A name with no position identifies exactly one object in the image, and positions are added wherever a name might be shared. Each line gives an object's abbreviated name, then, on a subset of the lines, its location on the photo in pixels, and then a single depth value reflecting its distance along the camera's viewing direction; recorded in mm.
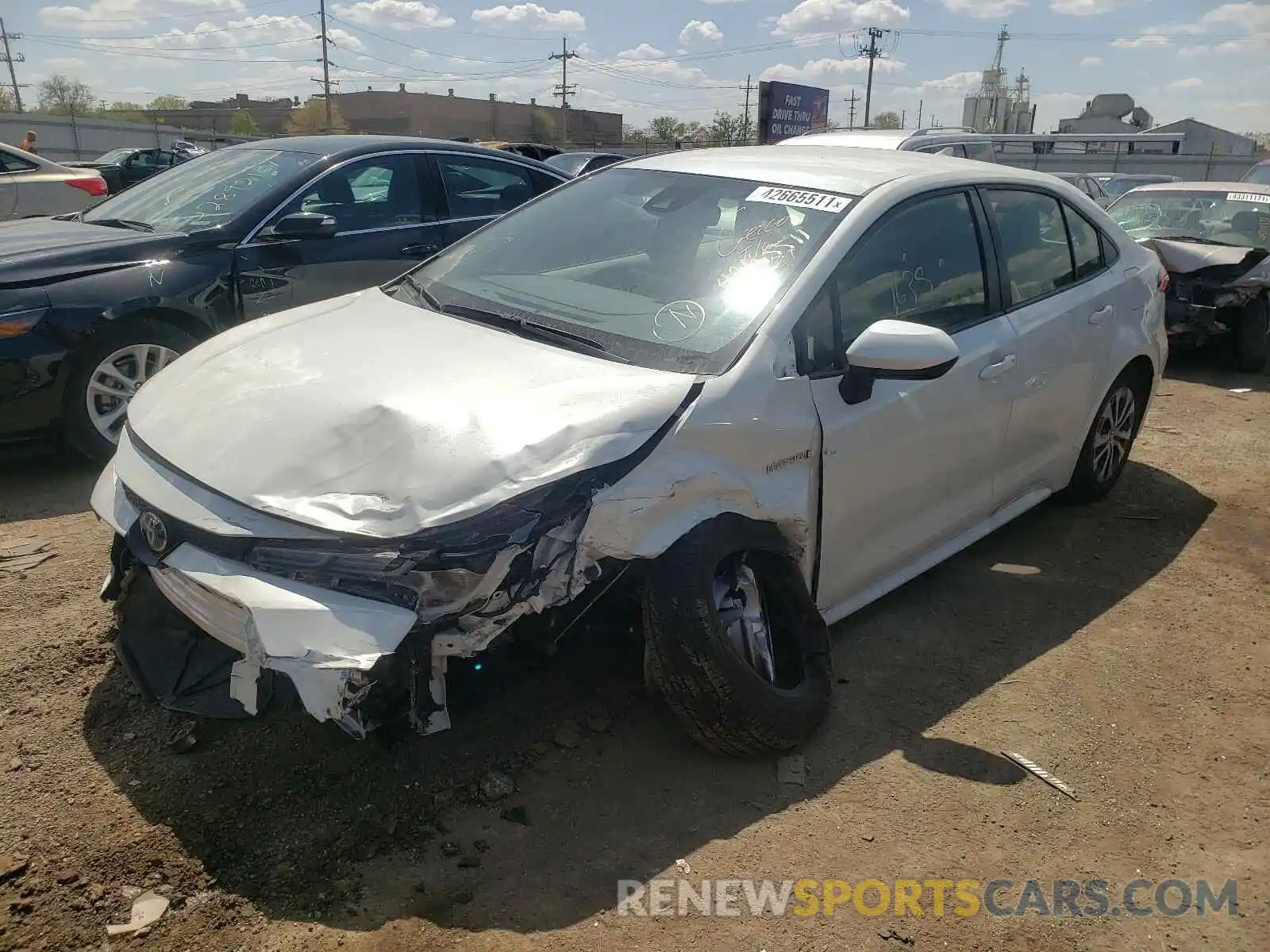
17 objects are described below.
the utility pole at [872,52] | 61656
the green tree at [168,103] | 80238
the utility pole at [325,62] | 69000
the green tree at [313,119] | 61469
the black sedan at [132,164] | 20734
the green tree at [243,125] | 63031
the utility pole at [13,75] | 71750
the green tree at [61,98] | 71938
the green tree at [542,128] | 74625
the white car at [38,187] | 10766
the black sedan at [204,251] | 4520
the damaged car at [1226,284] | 7898
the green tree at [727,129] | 64788
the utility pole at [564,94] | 72288
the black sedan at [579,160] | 14784
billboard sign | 34875
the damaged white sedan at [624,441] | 2305
